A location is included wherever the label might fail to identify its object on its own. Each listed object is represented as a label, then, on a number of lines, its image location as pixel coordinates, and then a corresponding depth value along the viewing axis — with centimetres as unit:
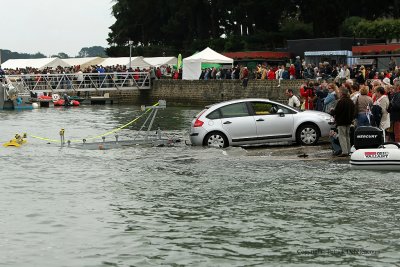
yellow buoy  2961
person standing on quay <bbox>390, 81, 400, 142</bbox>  2273
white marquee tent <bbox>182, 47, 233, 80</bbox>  6316
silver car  2586
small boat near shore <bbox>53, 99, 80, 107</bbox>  6359
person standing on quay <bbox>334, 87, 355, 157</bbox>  2212
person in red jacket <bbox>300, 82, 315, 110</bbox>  2998
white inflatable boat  2011
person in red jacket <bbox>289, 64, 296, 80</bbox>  5334
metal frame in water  2817
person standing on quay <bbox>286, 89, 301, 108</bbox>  2960
